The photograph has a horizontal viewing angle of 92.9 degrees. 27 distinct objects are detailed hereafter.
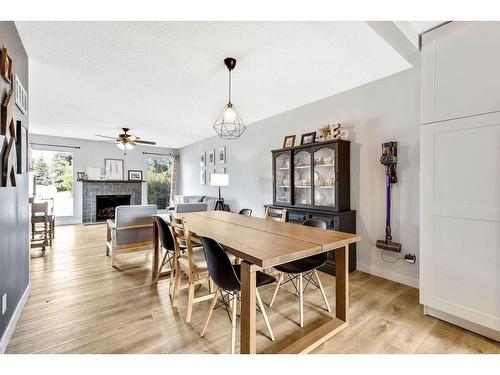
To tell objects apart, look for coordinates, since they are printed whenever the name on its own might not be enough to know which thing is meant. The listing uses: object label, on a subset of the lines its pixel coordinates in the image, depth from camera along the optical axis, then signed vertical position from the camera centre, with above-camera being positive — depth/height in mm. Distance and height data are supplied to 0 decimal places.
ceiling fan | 5177 +1015
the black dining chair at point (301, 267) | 1937 -677
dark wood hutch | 3139 +20
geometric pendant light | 2471 +797
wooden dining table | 1433 -399
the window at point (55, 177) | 6438 +274
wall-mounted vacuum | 2771 +114
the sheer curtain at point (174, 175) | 8586 +422
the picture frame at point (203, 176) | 7042 +312
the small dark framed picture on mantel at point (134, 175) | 7789 +394
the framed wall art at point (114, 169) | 7403 +571
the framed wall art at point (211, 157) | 6520 +808
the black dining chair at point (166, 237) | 2477 -530
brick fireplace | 7016 -303
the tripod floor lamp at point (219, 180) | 5250 +143
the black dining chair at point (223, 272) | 1563 -583
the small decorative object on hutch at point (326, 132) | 3354 +769
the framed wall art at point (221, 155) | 6062 +806
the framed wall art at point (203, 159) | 6930 +810
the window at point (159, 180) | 8219 +236
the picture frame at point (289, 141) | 3926 +757
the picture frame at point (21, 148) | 2145 +370
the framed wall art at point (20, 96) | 2078 +866
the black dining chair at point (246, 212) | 3302 -363
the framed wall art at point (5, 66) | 1688 +891
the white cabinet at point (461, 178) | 1727 +56
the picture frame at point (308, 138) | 3600 +742
